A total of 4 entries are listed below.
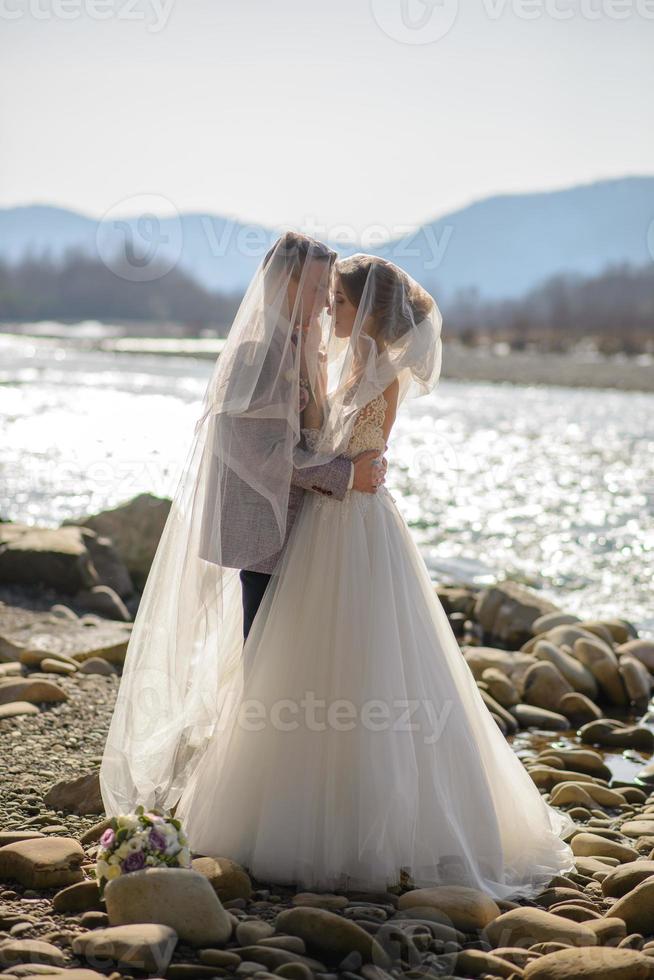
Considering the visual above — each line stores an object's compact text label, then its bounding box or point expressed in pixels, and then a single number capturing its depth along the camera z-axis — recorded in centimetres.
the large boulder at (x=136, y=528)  1085
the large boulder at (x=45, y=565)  934
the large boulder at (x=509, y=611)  950
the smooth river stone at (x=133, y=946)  317
